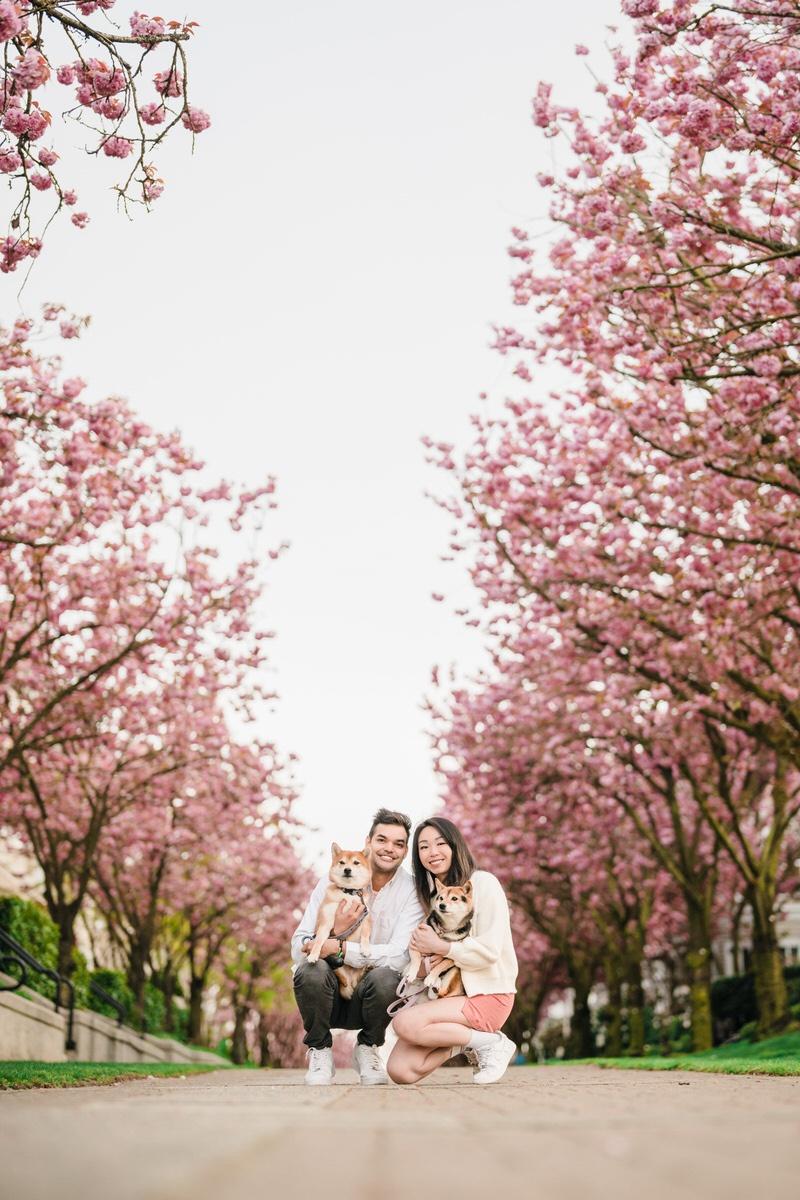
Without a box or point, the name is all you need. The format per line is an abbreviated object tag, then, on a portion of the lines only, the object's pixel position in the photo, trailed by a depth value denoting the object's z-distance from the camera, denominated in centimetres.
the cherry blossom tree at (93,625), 1598
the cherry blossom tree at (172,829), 2892
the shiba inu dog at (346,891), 885
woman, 846
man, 879
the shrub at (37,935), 2119
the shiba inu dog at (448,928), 859
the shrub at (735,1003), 3025
